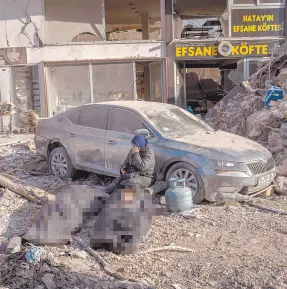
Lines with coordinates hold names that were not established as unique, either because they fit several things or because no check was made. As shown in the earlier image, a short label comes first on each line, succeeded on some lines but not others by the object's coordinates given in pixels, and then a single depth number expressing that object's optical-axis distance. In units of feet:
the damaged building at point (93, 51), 50.96
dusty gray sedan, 22.04
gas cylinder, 20.59
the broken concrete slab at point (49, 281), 13.48
